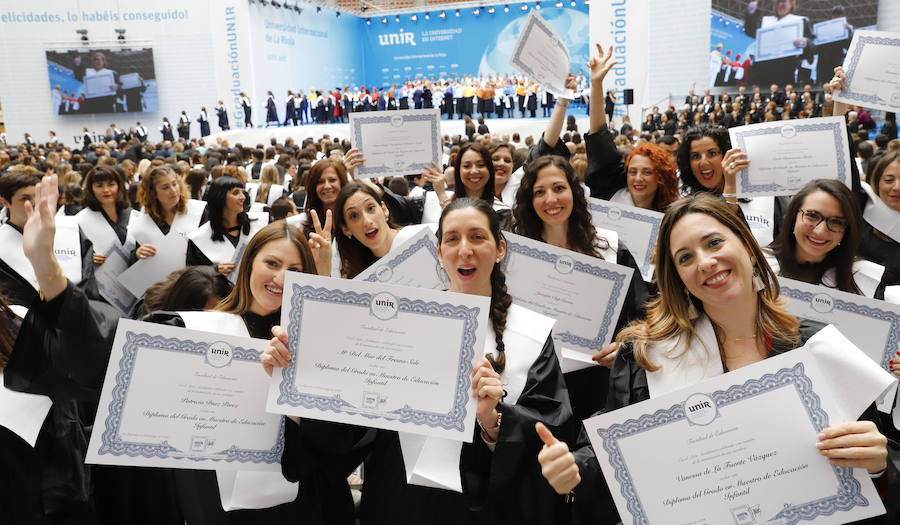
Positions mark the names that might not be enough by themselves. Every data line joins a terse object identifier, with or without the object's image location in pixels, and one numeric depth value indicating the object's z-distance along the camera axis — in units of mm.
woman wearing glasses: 2984
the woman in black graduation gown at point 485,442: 2051
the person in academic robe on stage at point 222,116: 27469
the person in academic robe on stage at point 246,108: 27219
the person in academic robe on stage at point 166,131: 27781
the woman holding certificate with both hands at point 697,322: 1970
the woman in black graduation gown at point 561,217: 3338
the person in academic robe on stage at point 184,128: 27672
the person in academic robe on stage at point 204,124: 27688
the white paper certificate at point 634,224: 3559
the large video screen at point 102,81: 30078
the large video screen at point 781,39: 22312
